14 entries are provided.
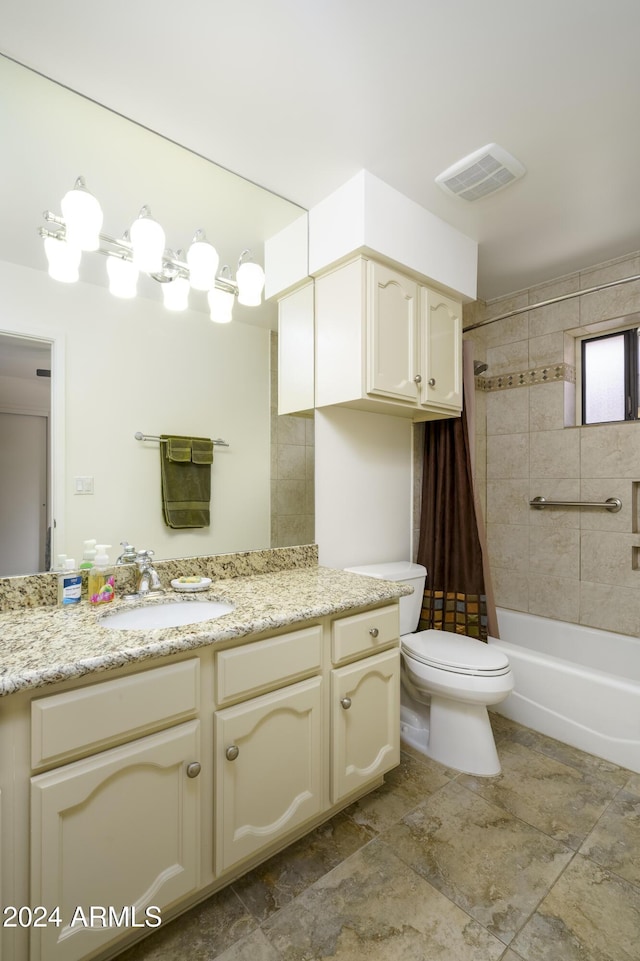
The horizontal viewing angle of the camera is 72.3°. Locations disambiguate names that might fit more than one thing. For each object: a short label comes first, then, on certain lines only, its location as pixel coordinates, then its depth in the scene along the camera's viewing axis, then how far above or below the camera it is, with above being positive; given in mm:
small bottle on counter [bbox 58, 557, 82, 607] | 1263 -282
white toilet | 1718 -827
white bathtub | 1791 -908
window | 2387 +628
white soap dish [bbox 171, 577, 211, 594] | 1462 -322
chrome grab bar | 2287 -83
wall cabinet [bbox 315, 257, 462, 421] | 1745 +626
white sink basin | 1320 -392
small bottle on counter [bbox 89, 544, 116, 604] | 1305 -275
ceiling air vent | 1591 +1203
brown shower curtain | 2178 -261
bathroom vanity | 885 -651
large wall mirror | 1274 +441
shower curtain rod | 1923 +895
